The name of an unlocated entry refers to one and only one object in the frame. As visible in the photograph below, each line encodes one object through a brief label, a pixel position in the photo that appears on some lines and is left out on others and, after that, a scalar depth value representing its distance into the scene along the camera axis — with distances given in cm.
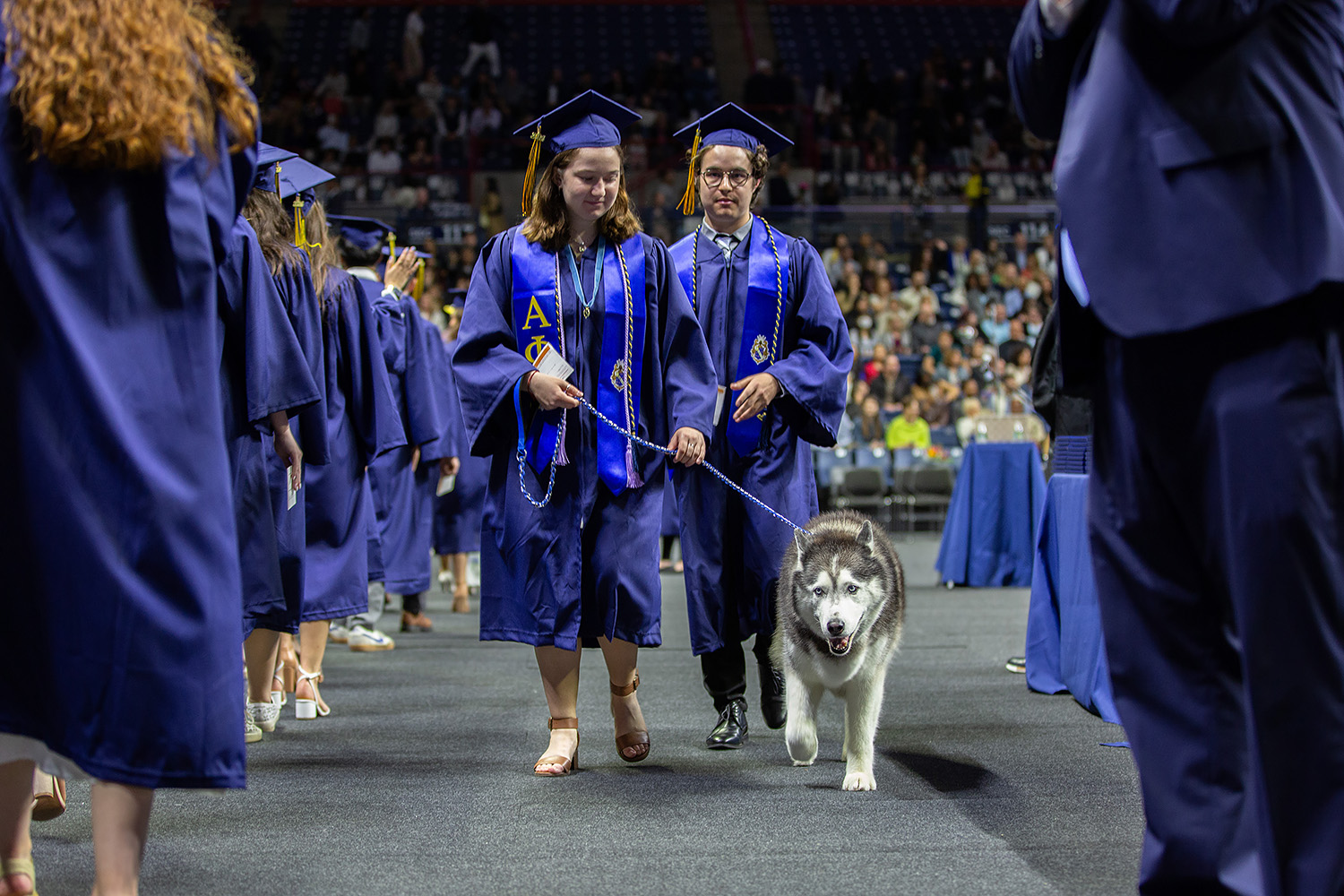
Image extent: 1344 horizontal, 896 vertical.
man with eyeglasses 427
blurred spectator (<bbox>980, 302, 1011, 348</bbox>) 1525
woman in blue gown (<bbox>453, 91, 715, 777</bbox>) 377
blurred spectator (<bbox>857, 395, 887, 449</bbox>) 1345
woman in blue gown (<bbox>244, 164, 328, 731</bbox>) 415
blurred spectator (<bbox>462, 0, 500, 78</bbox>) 2120
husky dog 369
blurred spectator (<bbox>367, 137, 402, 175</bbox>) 1795
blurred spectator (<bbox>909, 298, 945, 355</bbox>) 1495
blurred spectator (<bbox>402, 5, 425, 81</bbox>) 2105
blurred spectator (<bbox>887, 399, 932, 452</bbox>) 1320
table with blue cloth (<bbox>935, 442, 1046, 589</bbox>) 941
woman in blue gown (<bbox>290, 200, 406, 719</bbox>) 471
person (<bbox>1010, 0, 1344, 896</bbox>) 173
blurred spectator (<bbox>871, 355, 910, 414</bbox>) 1376
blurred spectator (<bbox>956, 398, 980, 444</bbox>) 1257
